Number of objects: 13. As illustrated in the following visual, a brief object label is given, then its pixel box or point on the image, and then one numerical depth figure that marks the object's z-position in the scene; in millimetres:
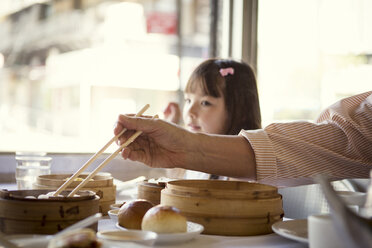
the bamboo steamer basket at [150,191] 1259
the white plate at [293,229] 1019
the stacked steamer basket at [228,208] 1089
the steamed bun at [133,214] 1069
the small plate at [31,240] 940
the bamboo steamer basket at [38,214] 1023
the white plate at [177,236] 1015
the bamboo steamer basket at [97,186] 1247
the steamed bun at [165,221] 1022
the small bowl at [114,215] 1151
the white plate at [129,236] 979
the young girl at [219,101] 2064
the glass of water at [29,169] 1578
